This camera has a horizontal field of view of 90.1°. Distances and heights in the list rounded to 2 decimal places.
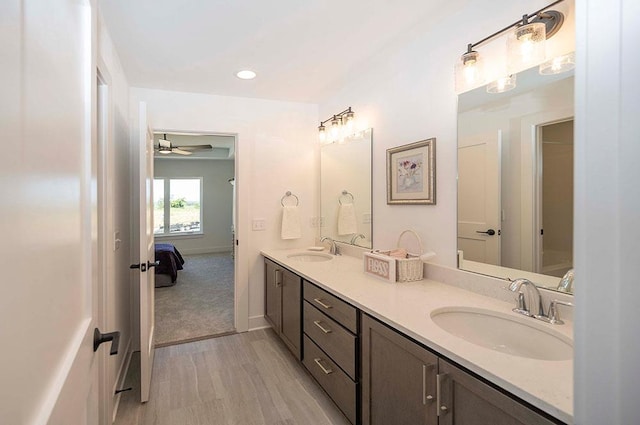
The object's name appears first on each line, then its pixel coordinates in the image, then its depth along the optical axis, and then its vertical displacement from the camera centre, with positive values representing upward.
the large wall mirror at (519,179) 1.36 +0.15
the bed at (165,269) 4.92 -0.92
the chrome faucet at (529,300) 1.34 -0.38
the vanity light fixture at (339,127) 2.82 +0.78
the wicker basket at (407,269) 1.94 -0.36
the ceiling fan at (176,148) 4.62 +1.00
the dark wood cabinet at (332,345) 1.68 -0.81
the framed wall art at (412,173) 1.99 +0.25
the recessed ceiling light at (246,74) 2.62 +1.13
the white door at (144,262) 2.04 -0.35
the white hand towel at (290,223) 3.30 -0.14
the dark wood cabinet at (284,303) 2.42 -0.79
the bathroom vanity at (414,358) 0.92 -0.55
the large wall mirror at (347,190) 2.70 +0.19
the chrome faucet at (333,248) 3.05 -0.37
